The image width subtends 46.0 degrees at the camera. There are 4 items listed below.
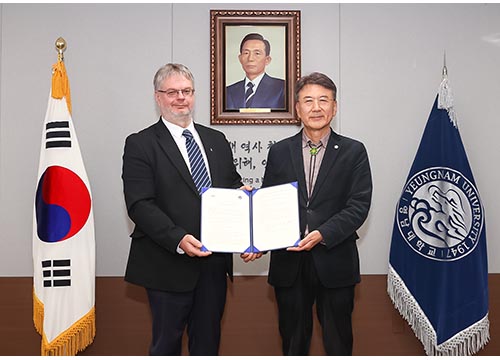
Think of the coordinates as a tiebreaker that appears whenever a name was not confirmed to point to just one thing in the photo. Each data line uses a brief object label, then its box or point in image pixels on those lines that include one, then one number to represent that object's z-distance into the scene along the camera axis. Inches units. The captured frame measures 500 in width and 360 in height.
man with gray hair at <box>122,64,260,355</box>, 98.6
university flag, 124.0
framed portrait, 134.9
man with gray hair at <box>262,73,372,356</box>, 101.3
